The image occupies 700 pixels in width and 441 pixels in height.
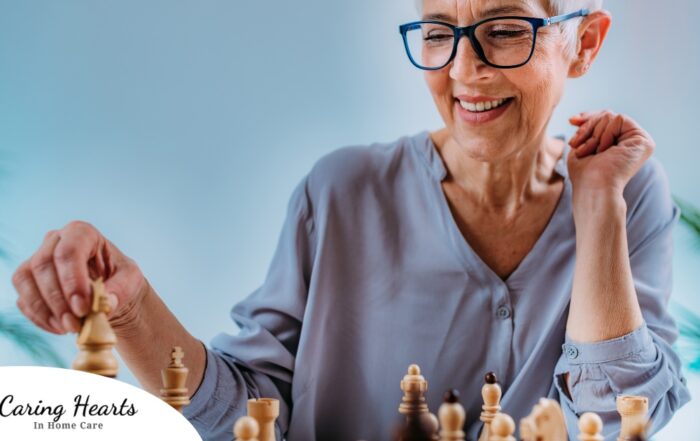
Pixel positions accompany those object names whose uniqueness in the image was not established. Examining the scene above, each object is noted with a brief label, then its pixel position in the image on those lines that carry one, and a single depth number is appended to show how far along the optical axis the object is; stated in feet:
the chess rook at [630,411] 4.37
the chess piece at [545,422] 3.62
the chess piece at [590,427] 3.79
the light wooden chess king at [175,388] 4.27
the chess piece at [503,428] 3.73
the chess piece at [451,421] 3.66
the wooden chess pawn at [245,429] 3.74
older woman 5.76
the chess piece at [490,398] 4.73
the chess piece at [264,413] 4.27
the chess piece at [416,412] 3.68
